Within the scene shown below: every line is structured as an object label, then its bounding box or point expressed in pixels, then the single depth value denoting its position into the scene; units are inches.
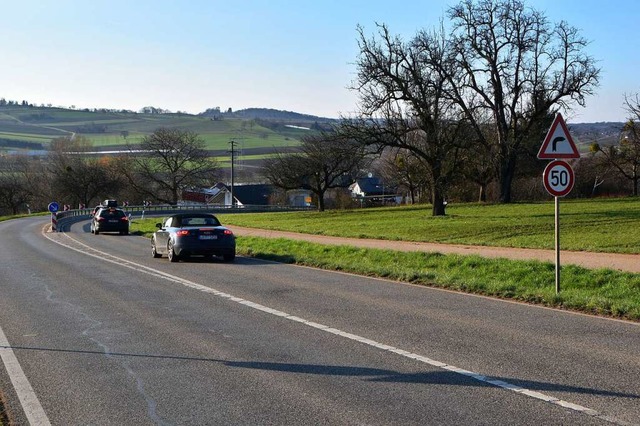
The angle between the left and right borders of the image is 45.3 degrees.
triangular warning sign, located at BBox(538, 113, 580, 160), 492.7
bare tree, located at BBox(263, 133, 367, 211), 2733.8
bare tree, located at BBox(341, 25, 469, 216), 1583.4
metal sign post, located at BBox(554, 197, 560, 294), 494.3
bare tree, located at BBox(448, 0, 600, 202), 1831.9
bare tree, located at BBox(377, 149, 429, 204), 1995.2
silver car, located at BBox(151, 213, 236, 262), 822.5
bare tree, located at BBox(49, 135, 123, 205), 3590.1
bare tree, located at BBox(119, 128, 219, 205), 3757.4
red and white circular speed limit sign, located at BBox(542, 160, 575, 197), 497.4
